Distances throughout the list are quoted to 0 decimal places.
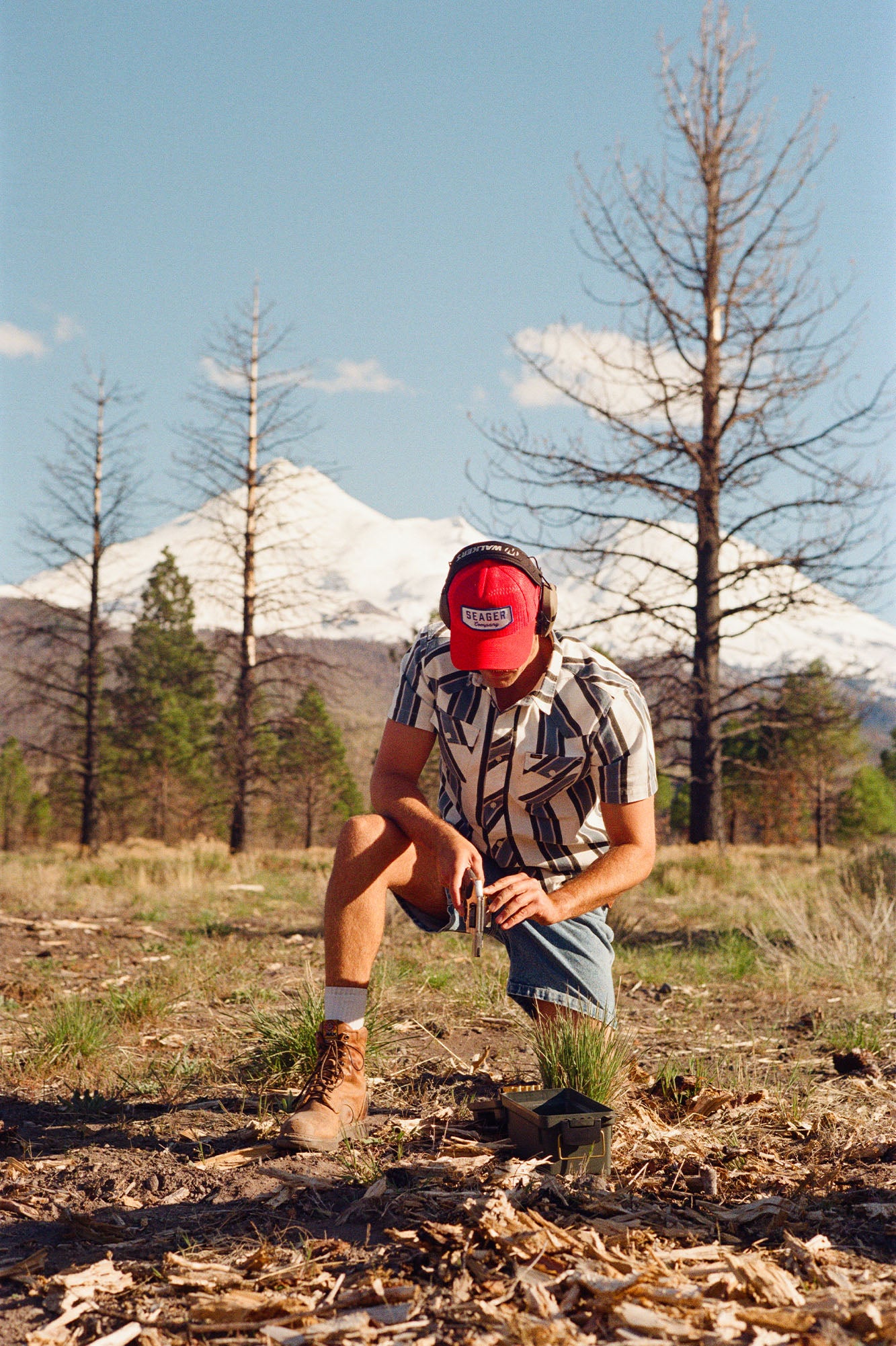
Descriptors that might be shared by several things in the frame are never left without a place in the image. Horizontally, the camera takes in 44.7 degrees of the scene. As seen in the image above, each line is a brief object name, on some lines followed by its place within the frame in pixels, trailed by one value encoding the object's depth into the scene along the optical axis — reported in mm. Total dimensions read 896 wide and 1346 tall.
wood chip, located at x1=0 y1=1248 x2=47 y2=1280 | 2312
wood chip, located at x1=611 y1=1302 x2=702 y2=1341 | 1951
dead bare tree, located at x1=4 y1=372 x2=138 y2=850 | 21391
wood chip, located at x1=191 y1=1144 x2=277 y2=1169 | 2969
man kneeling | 3100
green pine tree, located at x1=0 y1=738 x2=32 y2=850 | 50781
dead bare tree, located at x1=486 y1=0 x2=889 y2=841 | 13594
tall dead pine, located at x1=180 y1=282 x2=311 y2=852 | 20844
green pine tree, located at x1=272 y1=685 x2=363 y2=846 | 44188
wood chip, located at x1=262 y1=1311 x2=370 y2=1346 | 1985
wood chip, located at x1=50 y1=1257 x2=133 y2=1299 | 2221
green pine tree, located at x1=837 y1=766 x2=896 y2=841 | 43594
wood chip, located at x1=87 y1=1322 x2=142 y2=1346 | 1988
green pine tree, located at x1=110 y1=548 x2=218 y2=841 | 39531
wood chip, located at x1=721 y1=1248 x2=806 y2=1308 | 2115
